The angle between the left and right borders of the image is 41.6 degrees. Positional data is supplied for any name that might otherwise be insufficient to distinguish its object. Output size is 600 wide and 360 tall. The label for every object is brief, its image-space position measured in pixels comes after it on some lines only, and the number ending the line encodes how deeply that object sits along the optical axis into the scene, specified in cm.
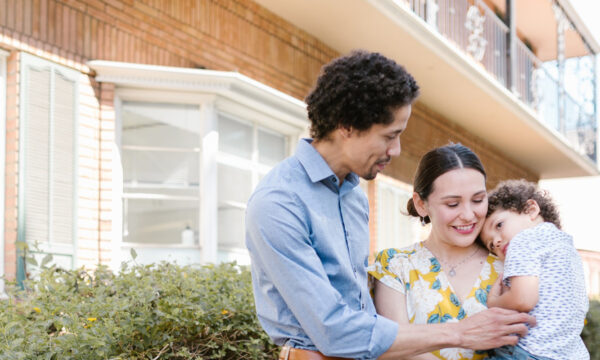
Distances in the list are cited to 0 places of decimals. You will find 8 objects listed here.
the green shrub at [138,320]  359
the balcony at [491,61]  955
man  249
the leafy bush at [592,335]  744
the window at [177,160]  754
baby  292
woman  308
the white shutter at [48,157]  643
